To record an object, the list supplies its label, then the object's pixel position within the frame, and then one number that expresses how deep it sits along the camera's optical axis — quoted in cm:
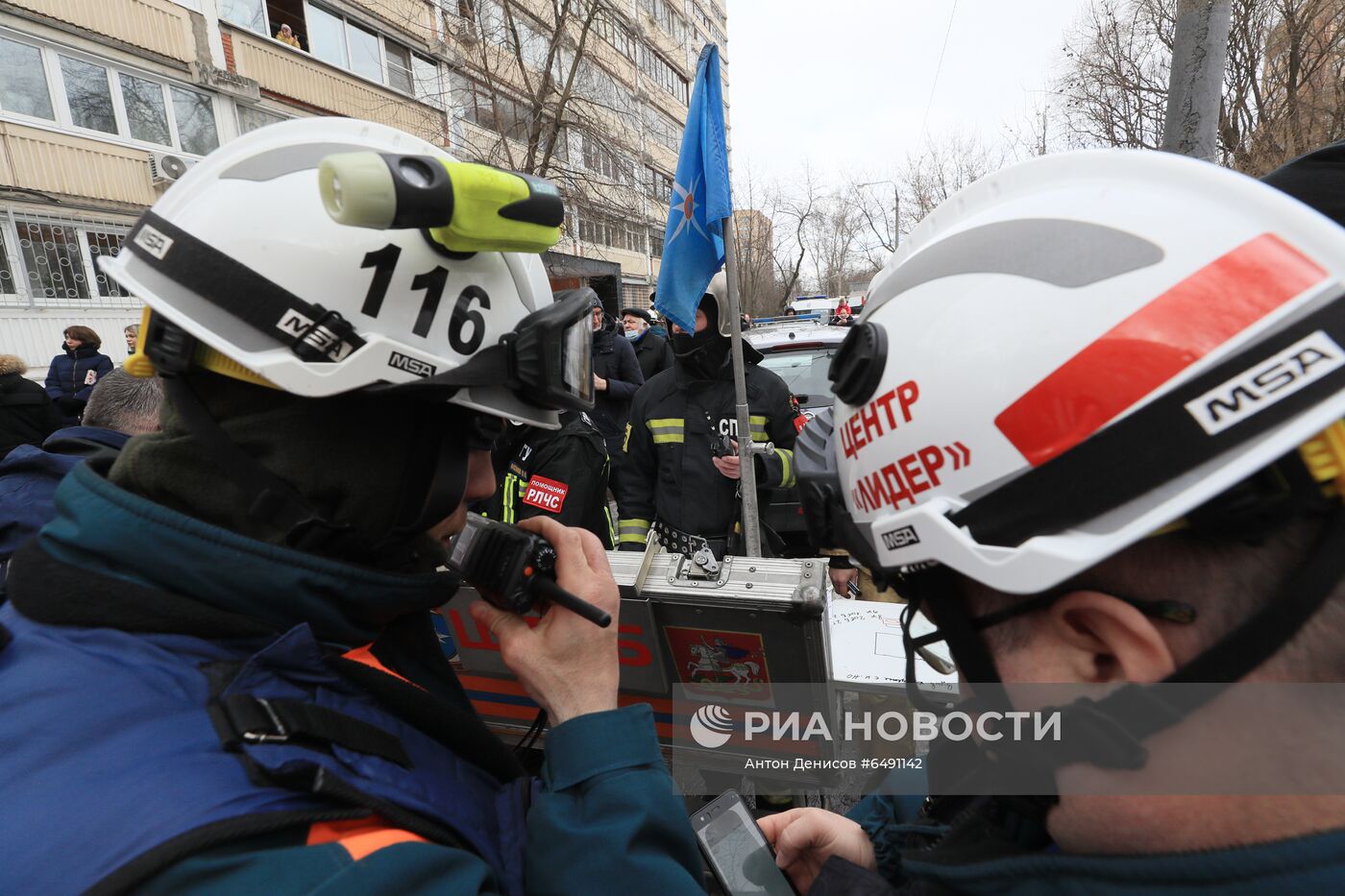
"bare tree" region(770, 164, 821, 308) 3744
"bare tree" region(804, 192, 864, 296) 4306
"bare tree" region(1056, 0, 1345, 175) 921
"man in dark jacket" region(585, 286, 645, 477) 644
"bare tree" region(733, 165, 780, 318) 3975
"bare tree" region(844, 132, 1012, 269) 2798
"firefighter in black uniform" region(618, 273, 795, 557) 399
